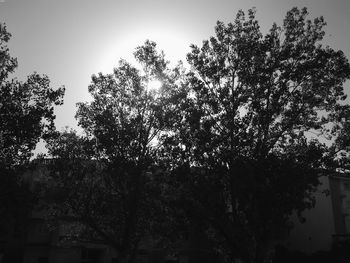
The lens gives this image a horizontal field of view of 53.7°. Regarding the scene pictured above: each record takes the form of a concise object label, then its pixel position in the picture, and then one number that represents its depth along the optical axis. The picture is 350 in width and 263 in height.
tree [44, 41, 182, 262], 23.12
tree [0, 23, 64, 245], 18.14
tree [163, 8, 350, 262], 18.98
